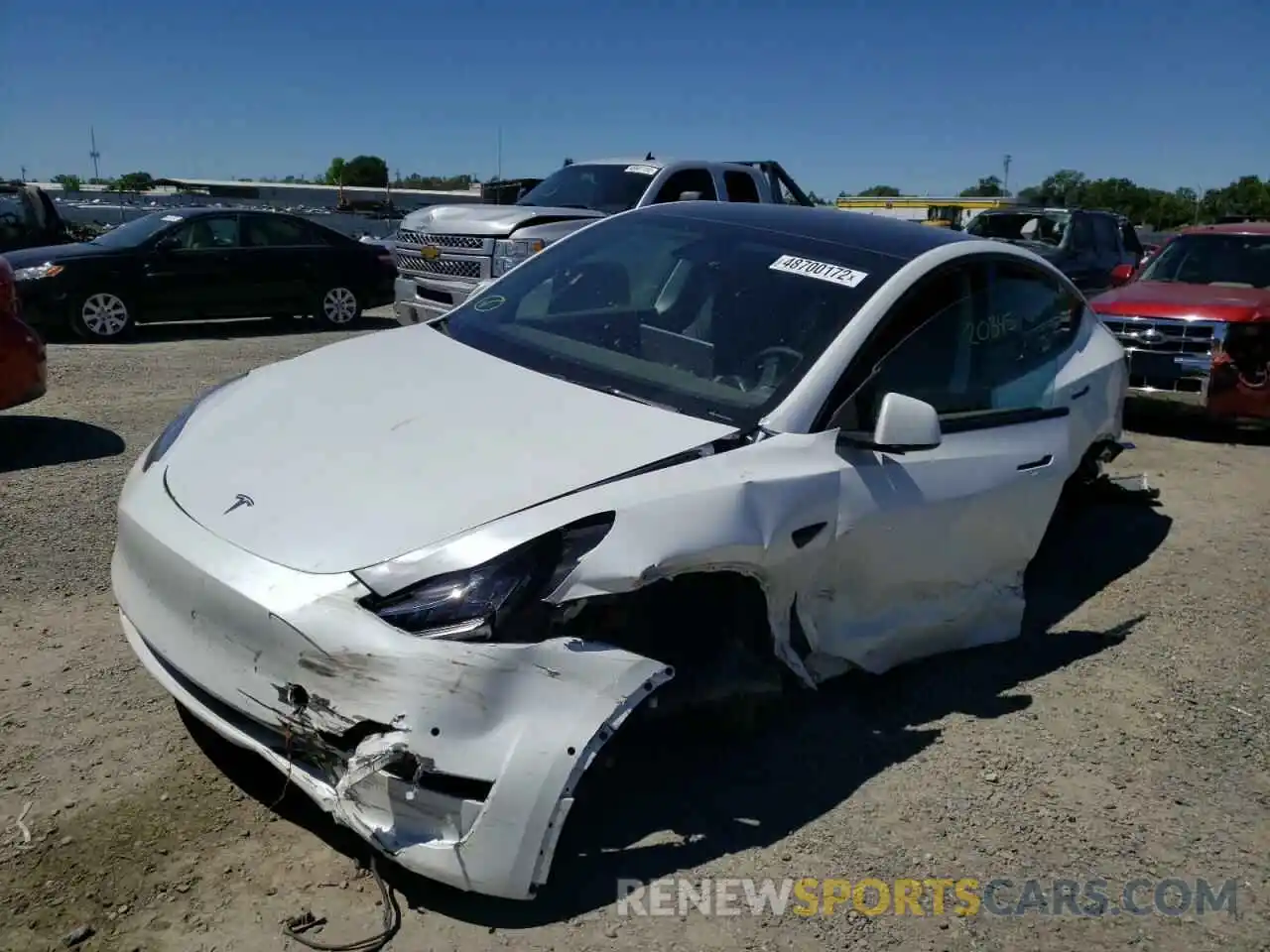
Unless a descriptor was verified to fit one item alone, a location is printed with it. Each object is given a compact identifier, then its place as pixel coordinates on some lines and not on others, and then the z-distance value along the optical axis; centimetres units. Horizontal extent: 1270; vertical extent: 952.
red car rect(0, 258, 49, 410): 627
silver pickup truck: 984
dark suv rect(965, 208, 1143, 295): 1327
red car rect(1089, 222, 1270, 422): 809
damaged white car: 251
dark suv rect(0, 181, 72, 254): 1376
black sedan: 1109
